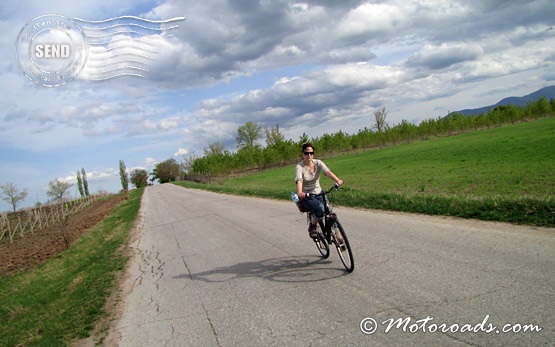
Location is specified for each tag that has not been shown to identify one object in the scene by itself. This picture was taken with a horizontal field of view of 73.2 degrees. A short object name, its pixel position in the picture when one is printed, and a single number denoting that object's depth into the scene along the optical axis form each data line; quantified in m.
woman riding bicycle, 6.52
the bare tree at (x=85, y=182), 98.63
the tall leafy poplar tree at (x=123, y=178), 125.69
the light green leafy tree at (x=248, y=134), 105.75
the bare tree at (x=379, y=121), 98.25
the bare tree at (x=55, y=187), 78.62
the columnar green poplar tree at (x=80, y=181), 96.91
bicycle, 6.21
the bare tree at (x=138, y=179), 157.02
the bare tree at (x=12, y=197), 72.65
